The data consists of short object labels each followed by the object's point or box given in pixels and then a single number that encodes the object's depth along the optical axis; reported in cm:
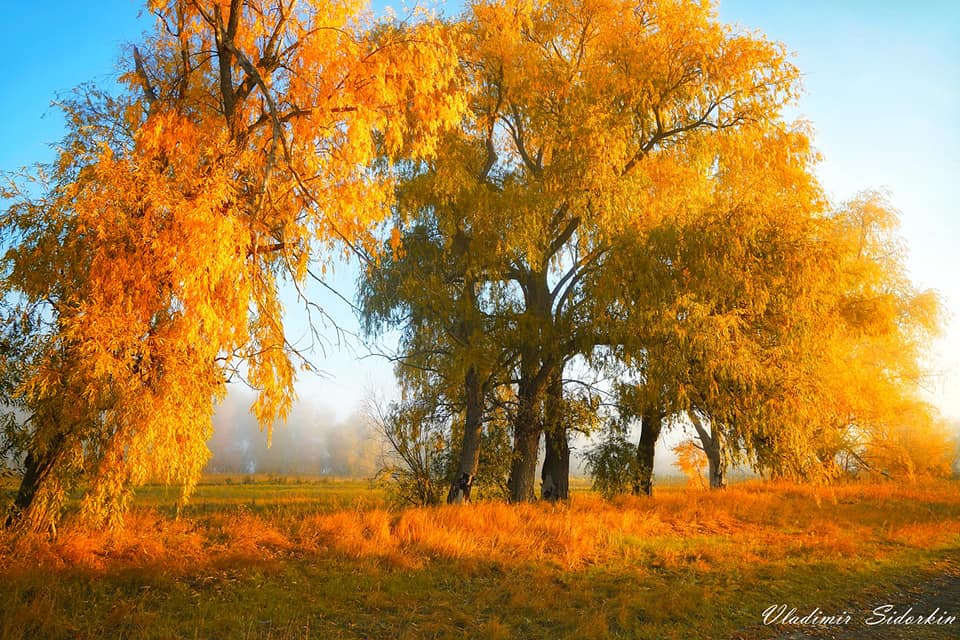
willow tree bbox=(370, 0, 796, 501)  1395
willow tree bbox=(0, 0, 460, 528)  790
